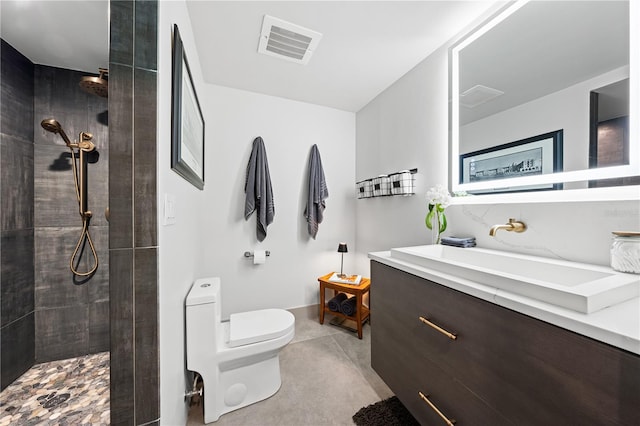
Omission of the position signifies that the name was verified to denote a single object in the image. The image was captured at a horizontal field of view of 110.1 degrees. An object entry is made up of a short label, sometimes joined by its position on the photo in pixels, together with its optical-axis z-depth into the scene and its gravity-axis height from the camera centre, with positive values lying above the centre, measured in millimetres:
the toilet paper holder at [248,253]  2246 -421
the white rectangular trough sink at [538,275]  580 -230
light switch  883 +11
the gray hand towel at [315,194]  2385 +188
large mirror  897 +562
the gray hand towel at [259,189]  2178 +220
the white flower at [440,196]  1454 +99
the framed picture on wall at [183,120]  970 +480
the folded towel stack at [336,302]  2188 -900
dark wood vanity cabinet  491 -458
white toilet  1222 -812
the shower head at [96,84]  1196 +698
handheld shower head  1343 +522
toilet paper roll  2219 -452
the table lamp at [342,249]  2322 -394
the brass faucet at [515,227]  1140 -81
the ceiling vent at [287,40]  1454 +1214
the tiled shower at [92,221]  737 -38
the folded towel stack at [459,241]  1348 -185
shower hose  1461 -176
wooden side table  2023 -760
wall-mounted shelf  1798 +235
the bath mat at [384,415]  1203 -1137
